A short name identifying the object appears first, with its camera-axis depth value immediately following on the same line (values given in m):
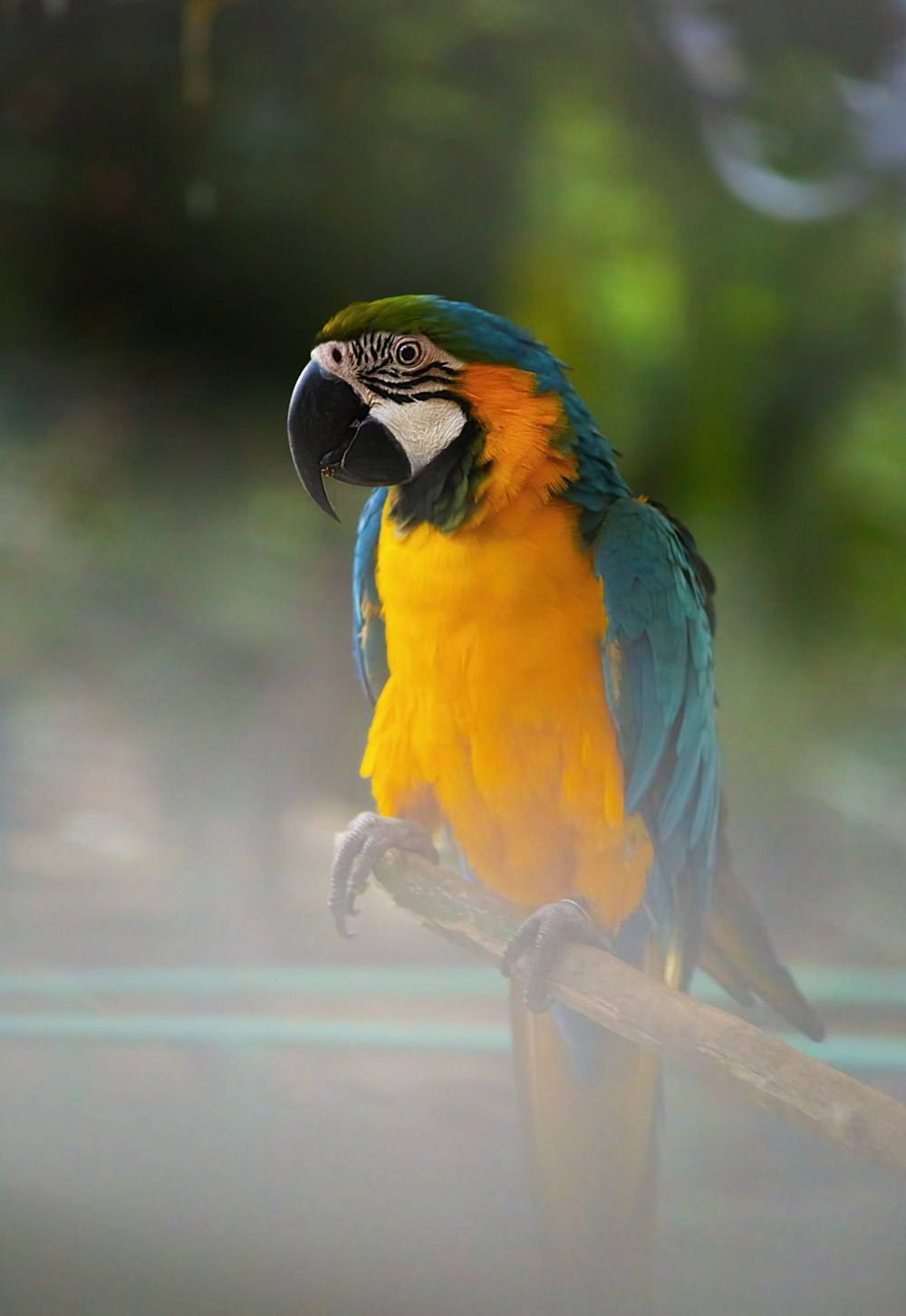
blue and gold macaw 7.02
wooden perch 7.00
